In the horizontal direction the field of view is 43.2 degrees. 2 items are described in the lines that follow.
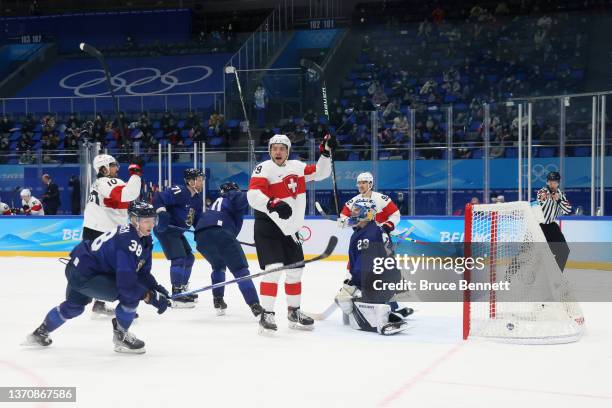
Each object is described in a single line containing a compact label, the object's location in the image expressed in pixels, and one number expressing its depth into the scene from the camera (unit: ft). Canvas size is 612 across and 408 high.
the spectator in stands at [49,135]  52.29
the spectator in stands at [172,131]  51.13
